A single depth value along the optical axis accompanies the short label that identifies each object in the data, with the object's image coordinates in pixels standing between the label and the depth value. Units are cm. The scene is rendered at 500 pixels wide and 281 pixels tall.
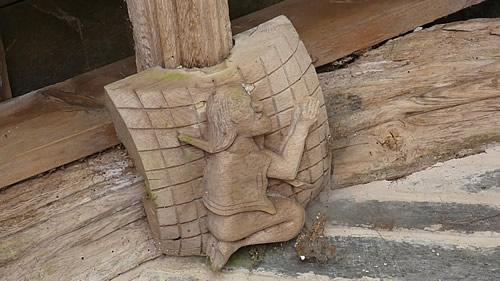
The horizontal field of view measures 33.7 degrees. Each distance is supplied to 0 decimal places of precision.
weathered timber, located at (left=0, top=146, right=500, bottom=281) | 253
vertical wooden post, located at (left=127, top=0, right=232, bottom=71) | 244
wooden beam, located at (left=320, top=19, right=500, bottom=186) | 295
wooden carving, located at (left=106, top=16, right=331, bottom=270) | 241
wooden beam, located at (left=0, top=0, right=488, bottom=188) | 259
